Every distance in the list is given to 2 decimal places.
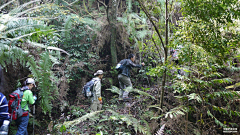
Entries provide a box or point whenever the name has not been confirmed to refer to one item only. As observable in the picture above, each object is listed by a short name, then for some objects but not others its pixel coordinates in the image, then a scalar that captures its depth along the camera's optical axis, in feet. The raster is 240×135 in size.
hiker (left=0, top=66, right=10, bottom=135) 9.74
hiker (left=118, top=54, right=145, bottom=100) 20.81
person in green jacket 13.50
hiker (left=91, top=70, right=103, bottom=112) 17.88
